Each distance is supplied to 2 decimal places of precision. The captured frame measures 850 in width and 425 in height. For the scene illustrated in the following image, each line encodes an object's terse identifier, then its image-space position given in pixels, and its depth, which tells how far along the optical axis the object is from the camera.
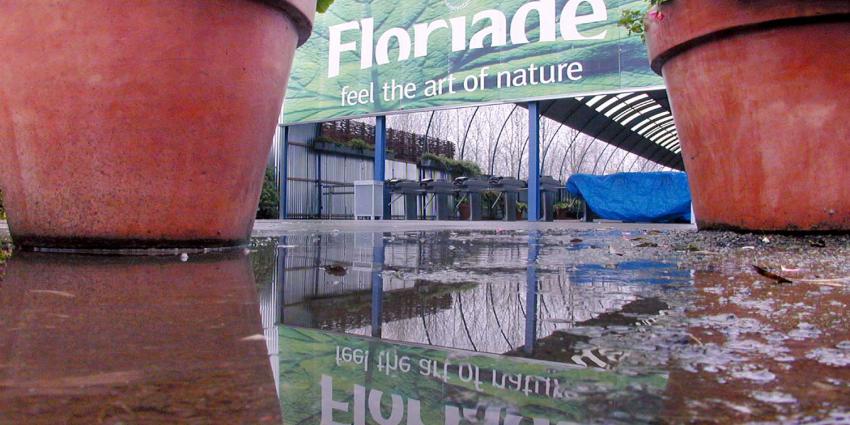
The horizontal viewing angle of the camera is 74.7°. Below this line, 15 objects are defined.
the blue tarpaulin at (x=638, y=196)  10.74
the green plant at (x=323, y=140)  17.06
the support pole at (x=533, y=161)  10.96
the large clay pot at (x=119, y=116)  1.56
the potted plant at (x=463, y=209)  17.86
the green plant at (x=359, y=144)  18.22
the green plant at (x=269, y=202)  14.55
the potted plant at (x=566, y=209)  18.00
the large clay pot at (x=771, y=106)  2.15
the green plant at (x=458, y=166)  20.44
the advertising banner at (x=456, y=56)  10.20
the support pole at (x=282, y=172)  15.40
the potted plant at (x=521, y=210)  18.31
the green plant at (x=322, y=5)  2.55
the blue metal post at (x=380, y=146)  12.95
